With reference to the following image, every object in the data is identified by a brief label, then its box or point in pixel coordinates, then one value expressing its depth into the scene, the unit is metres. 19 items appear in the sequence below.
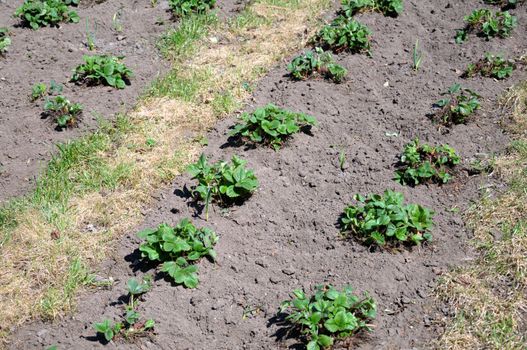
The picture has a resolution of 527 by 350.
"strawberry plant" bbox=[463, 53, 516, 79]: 5.36
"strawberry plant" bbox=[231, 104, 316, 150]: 4.62
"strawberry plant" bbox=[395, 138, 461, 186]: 4.33
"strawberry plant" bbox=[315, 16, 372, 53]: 5.64
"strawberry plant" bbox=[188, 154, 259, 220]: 4.16
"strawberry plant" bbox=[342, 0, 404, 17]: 6.11
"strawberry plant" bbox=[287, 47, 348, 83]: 5.37
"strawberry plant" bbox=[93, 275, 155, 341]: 3.36
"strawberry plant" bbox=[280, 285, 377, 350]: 3.25
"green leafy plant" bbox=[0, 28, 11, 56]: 5.74
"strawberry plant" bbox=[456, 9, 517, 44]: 5.77
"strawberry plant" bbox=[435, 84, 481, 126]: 4.84
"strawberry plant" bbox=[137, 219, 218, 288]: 3.69
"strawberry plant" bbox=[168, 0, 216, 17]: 6.36
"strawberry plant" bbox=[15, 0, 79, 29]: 6.10
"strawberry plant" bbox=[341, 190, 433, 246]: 3.83
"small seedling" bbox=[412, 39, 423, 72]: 5.51
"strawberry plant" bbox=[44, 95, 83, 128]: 4.95
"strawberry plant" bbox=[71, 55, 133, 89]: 5.37
